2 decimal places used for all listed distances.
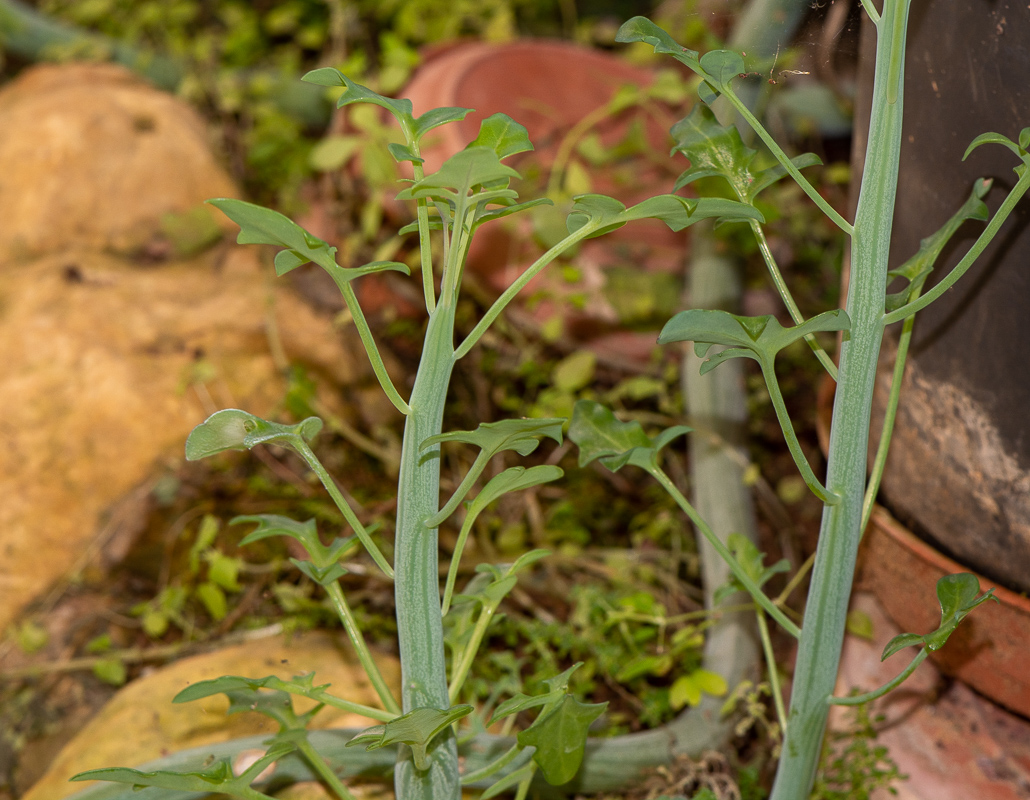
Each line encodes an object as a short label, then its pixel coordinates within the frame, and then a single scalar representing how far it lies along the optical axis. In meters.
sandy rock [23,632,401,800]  1.09
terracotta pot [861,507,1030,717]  1.03
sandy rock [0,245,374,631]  1.27
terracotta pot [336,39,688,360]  1.39
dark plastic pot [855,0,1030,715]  0.99
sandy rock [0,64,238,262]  1.62
